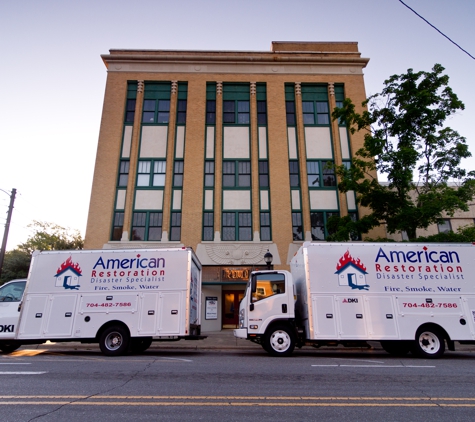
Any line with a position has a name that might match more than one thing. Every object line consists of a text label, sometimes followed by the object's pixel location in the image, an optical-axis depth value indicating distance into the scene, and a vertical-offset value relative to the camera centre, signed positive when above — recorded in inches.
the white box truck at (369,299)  395.9 +19.7
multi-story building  823.7 +409.9
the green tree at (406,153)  610.5 +289.7
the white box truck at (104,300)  417.1 +21.2
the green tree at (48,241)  1728.2 +385.3
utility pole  752.2 +203.7
